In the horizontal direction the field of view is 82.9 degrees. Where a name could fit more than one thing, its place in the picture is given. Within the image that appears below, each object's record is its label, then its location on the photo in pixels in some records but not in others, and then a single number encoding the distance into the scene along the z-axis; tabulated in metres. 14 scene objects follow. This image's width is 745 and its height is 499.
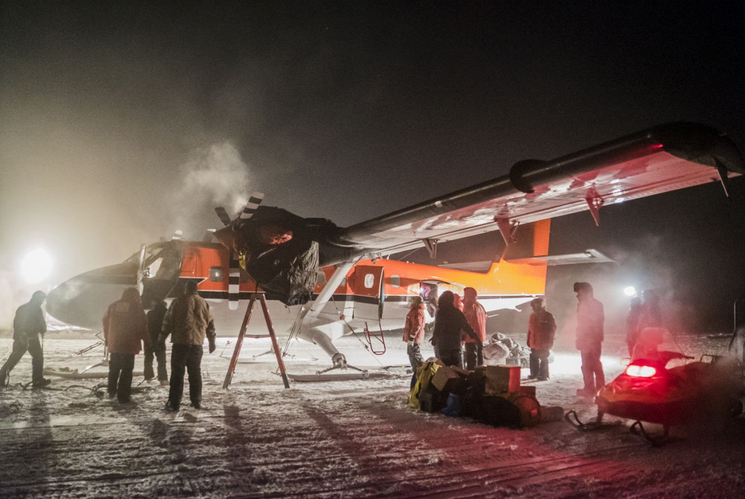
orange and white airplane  3.96
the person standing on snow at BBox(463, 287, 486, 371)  9.74
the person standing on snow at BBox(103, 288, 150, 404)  6.91
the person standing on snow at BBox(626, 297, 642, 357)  9.80
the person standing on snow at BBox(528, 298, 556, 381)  9.88
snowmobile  4.94
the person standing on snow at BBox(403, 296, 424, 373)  9.50
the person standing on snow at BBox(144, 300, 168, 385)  8.71
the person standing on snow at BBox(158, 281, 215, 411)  6.38
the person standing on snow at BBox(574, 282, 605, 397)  7.82
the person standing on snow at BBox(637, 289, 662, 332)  9.30
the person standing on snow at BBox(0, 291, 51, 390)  7.88
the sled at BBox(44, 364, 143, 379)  9.02
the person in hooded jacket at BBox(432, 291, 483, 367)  7.53
